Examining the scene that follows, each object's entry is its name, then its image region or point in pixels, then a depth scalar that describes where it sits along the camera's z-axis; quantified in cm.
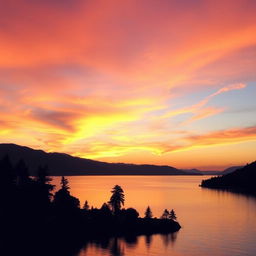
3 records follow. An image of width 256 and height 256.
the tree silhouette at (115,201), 11088
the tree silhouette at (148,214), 11406
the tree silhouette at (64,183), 9750
